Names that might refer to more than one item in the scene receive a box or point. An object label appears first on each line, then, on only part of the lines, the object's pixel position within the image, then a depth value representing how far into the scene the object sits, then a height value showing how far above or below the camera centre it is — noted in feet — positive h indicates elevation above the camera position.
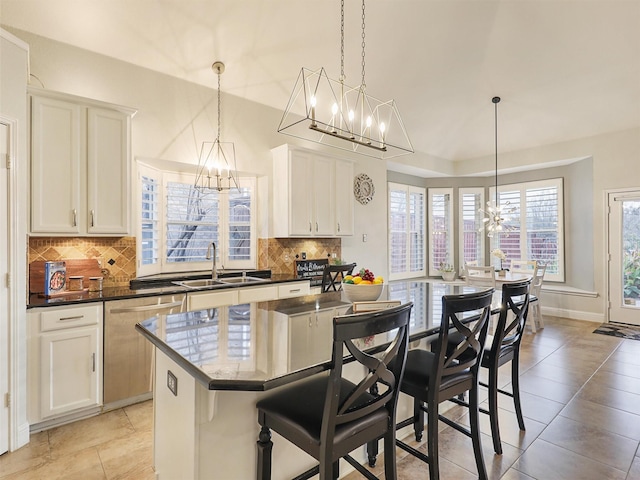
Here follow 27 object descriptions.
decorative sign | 15.02 -1.13
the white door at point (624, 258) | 17.12 -0.80
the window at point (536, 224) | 20.29 +1.05
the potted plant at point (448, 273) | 22.03 -1.97
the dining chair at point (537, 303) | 17.13 -3.03
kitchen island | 4.05 -1.48
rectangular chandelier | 14.44 +5.87
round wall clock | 17.61 +2.76
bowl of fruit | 7.63 -1.01
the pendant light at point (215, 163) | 12.57 +2.90
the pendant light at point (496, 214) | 16.60 +1.40
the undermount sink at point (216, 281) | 11.73 -1.37
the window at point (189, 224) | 12.00 +0.69
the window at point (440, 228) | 23.52 +0.94
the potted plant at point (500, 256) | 17.17 -0.70
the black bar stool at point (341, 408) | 4.03 -2.23
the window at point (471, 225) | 23.45 +1.14
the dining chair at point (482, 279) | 15.99 -1.74
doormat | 15.75 -4.20
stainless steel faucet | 12.43 -0.80
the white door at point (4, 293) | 7.20 -1.06
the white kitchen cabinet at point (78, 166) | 8.61 +2.01
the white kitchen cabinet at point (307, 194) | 13.92 +2.01
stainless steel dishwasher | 8.95 -2.91
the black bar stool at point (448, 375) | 5.52 -2.33
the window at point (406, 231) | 21.45 +0.69
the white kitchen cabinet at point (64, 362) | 7.96 -2.84
